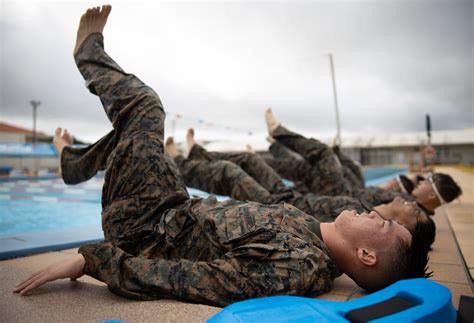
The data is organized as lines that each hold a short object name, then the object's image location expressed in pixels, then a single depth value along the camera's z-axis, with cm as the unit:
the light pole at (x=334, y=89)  631
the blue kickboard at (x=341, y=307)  99
